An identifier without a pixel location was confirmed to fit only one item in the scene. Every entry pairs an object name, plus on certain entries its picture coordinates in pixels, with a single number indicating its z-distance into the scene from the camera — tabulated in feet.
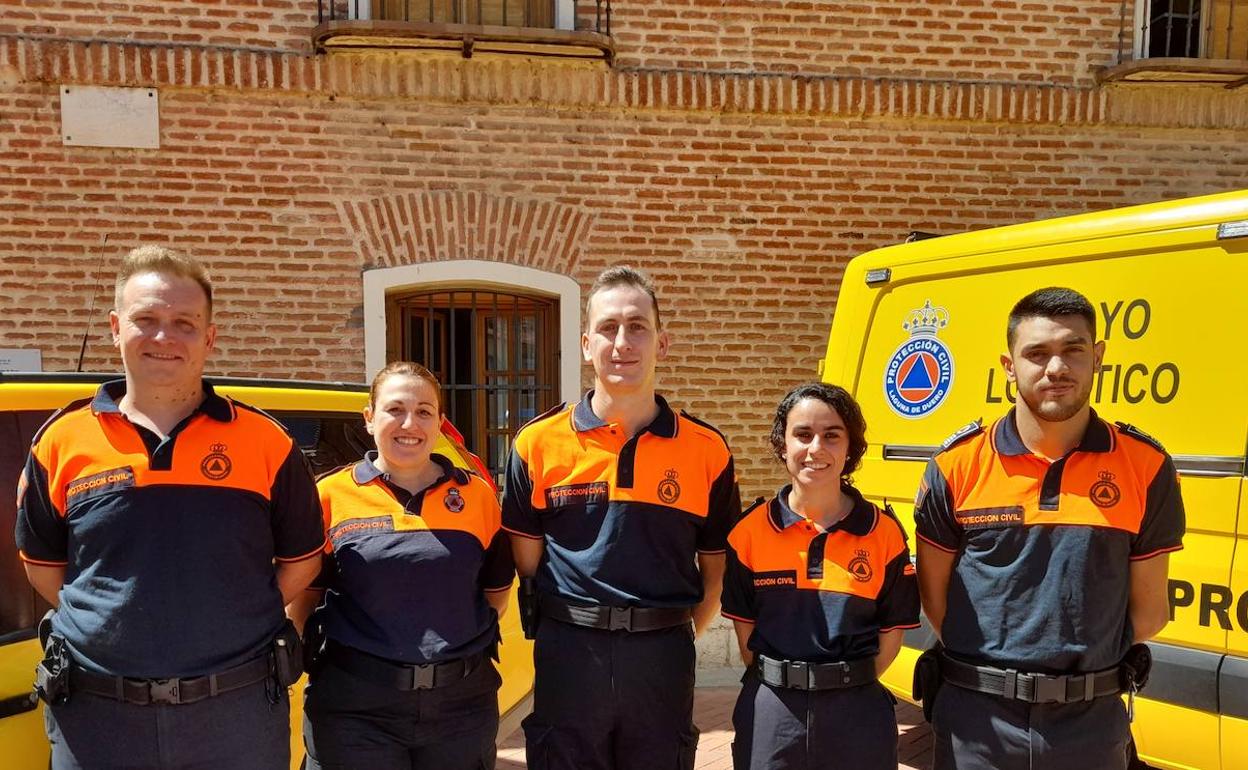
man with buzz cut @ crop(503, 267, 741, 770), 7.99
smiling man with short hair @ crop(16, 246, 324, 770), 6.69
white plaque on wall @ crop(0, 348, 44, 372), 18.66
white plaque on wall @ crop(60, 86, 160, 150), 18.74
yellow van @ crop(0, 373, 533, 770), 7.40
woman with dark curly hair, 7.57
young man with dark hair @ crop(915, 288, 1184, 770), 7.24
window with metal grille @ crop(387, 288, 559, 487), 20.72
